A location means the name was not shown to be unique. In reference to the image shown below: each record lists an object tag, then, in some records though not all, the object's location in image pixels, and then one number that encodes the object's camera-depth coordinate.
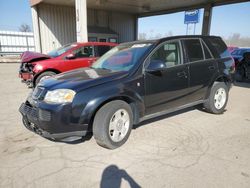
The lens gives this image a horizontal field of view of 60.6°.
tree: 55.67
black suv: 3.02
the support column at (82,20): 10.50
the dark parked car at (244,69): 10.03
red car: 7.10
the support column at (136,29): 22.99
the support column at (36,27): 16.51
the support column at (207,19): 16.08
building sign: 12.59
